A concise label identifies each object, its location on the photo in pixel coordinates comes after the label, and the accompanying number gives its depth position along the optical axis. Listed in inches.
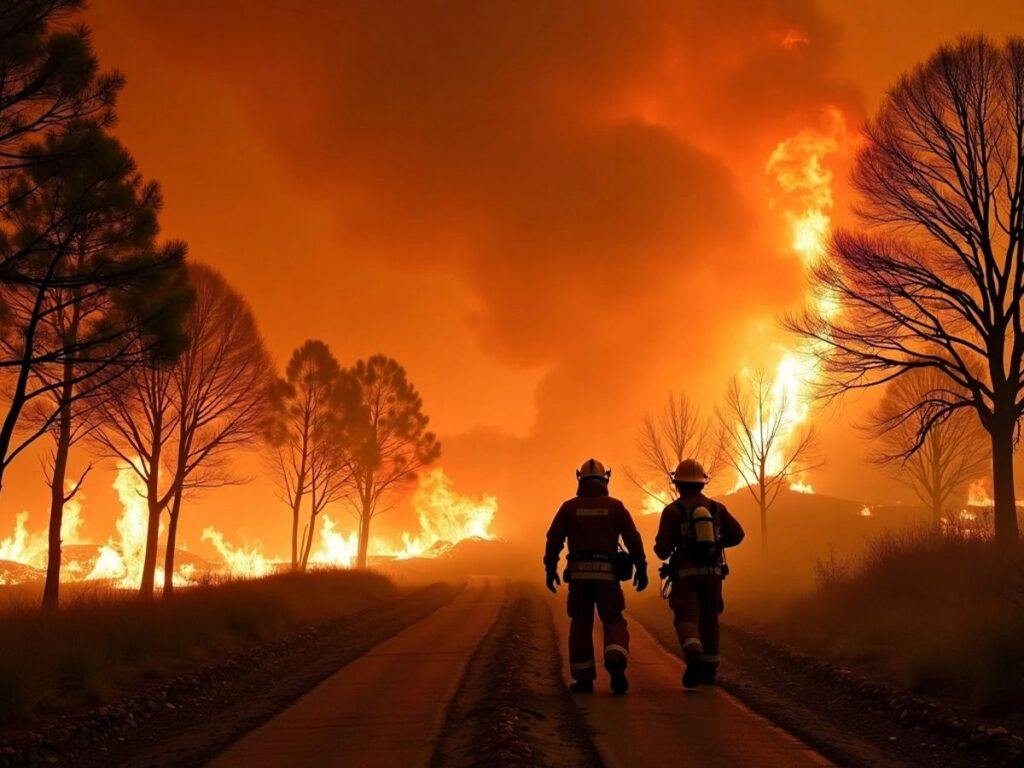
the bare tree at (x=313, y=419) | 1387.8
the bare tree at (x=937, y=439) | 1475.1
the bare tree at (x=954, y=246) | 661.3
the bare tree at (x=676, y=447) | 1333.7
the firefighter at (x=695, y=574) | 365.7
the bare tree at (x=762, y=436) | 1219.2
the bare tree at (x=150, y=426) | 902.4
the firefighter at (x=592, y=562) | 349.7
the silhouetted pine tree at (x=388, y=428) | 1636.3
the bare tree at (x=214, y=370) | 956.0
